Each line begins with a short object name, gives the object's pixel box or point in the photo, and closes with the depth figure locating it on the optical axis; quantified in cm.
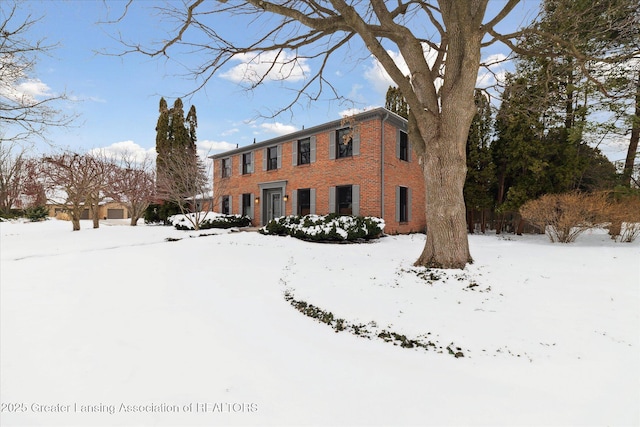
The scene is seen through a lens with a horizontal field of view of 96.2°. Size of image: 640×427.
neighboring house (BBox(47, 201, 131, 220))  3888
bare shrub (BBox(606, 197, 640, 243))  870
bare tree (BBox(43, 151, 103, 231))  1605
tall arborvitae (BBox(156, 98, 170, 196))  2403
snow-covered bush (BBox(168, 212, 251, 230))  1605
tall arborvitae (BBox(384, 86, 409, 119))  2447
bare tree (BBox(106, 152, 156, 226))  1964
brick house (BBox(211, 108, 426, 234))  1246
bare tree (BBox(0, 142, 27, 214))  2509
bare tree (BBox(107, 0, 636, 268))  579
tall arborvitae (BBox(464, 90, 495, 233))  1326
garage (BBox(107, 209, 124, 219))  4097
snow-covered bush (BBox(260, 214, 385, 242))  1077
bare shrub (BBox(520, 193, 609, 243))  886
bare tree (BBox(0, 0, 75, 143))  822
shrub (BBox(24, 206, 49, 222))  2506
